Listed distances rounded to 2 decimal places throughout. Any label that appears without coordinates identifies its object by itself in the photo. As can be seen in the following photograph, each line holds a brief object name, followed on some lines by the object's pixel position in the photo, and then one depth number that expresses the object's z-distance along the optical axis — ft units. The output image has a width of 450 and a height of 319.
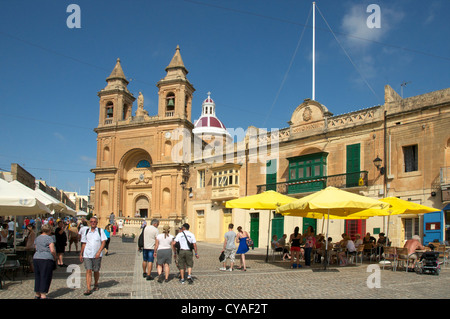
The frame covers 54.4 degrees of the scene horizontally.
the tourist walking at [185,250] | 37.35
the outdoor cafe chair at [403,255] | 47.31
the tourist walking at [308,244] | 52.29
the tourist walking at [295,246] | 51.80
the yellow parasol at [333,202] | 44.21
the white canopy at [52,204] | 51.21
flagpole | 94.65
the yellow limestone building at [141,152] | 147.95
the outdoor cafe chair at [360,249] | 55.36
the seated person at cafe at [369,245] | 59.41
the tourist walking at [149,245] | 38.99
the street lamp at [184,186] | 119.44
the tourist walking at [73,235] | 62.23
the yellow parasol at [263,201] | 57.36
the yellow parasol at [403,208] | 53.83
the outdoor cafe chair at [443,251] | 51.28
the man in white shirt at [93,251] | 32.09
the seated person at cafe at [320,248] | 57.19
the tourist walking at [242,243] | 48.20
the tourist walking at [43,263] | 28.71
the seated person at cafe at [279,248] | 61.55
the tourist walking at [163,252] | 37.88
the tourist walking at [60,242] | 48.93
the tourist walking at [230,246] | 47.09
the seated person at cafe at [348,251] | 53.69
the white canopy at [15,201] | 34.60
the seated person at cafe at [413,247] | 47.44
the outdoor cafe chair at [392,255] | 48.57
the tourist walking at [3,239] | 47.21
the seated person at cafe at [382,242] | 59.58
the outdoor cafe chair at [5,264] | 34.04
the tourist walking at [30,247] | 41.87
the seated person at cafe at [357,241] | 58.49
